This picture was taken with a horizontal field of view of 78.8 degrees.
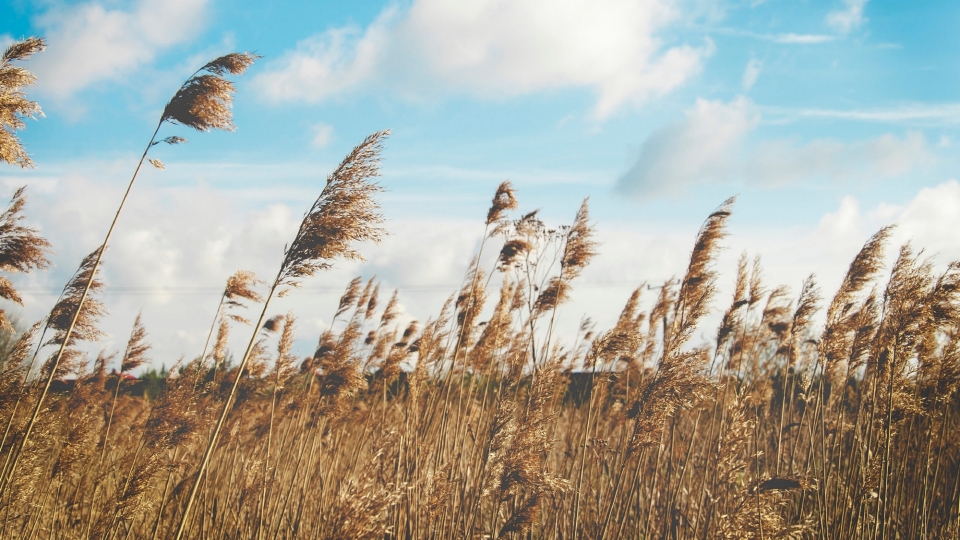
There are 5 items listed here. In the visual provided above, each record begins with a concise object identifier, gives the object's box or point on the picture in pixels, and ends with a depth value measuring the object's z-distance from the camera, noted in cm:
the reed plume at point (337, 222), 297
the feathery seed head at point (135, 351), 590
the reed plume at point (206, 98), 343
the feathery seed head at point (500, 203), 525
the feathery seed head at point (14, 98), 312
